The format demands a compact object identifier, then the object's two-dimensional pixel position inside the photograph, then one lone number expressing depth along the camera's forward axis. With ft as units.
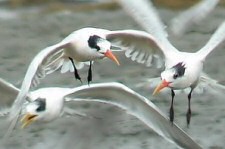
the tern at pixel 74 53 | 52.06
